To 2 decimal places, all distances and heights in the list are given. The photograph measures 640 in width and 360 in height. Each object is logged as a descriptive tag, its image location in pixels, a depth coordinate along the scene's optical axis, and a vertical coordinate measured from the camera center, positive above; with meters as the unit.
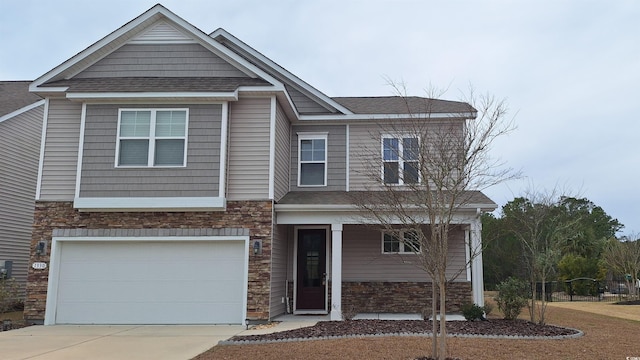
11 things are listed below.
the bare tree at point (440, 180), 7.07 +1.20
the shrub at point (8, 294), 13.00 -1.17
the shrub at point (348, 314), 11.95 -1.38
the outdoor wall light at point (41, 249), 12.09 +0.05
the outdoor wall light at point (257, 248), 11.91 +0.16
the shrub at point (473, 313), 11.56 -1.22
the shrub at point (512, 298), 11.70 -0.88
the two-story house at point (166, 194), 11.92 +1.40
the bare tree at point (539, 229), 11.34 +0.76
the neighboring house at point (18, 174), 15.76 +2.44
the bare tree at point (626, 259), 23.69 +0.14
